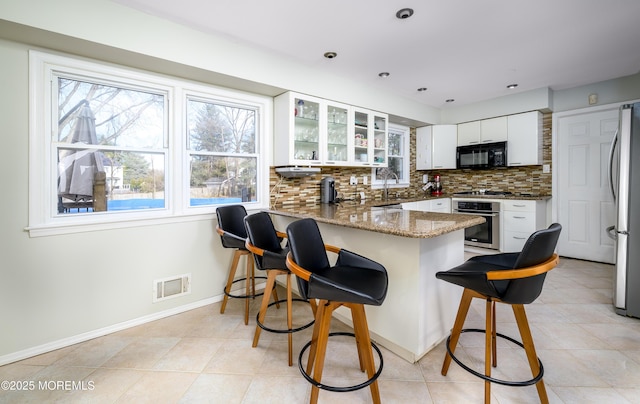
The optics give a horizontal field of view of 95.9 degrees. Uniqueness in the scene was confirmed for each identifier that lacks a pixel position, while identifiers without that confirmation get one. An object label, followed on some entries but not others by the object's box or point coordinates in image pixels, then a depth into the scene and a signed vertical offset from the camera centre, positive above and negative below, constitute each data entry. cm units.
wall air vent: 252 -78
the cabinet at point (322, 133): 310 +81
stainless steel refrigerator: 229 -8
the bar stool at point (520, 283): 126 -39
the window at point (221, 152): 280 +49
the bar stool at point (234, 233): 235 -29
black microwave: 434 +73
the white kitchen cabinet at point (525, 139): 410 +91
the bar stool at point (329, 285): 128 -41
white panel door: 381 +25
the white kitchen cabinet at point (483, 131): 439 +112
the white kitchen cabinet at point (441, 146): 493 +95
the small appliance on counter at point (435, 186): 529 +28
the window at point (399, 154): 486 +81
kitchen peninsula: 177 -44
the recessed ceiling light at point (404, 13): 213 +141
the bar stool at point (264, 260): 188 -40
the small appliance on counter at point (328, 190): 359 +13
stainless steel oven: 425 -37
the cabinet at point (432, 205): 410 -6
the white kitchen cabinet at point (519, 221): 398 -27
